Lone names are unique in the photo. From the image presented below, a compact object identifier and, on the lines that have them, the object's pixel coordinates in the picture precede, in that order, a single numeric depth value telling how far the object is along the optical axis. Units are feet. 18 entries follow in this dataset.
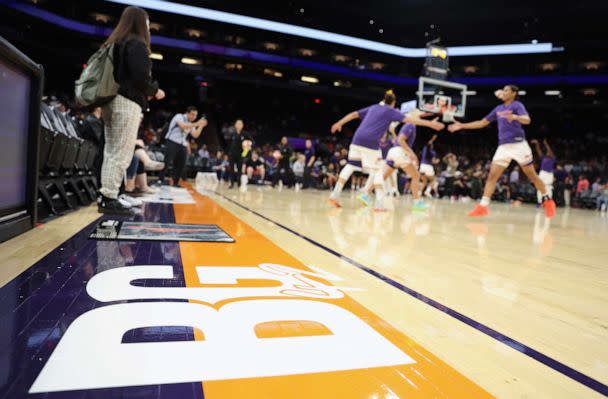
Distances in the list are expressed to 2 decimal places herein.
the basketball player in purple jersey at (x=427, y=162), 31.37
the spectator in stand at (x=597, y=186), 46.53
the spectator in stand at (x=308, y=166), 46.06
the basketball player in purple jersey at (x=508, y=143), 17.46
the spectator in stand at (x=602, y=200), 42.40
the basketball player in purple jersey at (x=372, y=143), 18.06
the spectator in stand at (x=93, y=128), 14.34
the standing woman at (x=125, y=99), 9.32
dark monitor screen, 6.24
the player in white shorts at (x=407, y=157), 21.45
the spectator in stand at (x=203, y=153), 51.77
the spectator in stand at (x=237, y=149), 29.80
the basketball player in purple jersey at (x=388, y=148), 25.96
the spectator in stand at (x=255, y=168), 45.55
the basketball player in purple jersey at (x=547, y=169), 33.35
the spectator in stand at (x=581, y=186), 48.26
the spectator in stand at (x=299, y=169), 48.24
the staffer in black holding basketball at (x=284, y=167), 43.45
